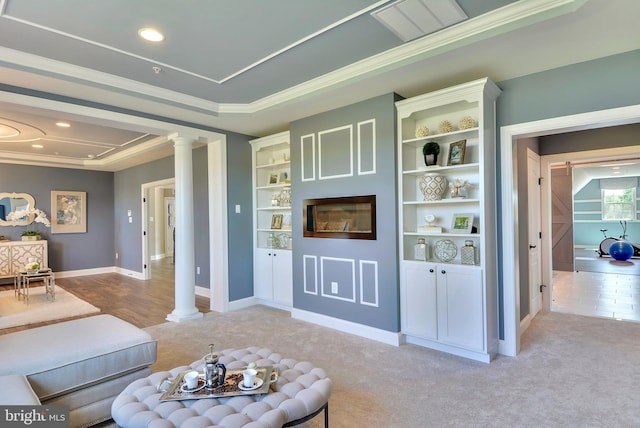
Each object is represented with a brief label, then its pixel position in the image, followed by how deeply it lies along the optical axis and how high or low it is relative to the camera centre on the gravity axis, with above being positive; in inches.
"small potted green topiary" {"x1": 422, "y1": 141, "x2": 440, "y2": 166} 132.8 +23.2
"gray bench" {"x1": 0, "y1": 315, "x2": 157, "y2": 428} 75.5 -33.3
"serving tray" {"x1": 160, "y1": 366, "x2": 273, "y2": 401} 66.7 -34.3
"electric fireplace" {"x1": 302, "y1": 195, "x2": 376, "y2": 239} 146.2 -1.3
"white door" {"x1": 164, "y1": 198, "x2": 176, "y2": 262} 454.3 -13.5
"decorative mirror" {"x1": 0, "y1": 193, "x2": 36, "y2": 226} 277.7 +13.0
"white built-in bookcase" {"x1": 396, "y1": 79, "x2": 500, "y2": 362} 119.6 -3.1
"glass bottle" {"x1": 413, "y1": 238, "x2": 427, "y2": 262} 136.5 -15.1
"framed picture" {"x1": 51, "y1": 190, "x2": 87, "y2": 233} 300.5 +7.7
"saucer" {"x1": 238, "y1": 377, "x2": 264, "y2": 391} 68.8 -34.1
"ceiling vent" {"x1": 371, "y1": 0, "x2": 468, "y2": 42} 87.6 +52.3
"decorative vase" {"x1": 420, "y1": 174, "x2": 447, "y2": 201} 132.3 +10.1
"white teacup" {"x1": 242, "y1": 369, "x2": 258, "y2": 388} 69.5 -32.7
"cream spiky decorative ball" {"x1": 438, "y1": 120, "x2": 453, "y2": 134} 130.7 +32.4
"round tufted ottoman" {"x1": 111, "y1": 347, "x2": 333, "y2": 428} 59.5 -35.0
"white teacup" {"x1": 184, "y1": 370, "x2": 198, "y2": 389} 69.3 -32.8
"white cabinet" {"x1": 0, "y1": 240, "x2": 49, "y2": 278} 266.2 -26.6
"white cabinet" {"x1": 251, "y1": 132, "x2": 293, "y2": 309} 188.5 -2.9
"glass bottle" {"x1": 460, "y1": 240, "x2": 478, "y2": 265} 125.3 -15.7
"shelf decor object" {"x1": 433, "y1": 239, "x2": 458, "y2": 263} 132.4 -14.7
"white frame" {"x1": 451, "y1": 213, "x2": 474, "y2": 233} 128.3 -3.9
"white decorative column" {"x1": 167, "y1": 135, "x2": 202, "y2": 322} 176.9 -6.4
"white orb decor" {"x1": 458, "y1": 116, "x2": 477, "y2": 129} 126.0 +32.5
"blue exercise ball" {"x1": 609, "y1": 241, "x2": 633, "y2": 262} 364.5 -44.6
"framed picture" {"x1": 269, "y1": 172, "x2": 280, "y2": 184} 200.7 +21.9
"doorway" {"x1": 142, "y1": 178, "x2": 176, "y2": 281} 418.0 -13.3
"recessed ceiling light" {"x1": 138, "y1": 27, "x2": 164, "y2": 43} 99.9 +54.2
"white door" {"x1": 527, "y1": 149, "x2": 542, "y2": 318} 170.1 -11.4
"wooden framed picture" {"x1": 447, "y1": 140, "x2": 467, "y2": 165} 127.7 +22.2
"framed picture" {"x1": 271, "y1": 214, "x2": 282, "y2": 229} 198.8 -3.1
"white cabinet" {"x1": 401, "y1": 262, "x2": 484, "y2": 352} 120.4 -33.7
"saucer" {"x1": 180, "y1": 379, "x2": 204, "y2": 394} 68.5 -34.2
